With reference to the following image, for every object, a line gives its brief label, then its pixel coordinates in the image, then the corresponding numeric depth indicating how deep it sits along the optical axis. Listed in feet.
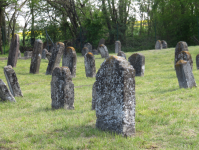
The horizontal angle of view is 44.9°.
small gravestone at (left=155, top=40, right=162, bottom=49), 96.04
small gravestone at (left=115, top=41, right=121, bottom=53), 95.14
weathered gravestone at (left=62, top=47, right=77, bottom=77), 48.52
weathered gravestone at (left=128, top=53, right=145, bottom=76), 45.75
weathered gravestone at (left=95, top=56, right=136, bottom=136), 15.57
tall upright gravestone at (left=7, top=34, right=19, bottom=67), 58.70
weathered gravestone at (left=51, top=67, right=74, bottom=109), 24.00
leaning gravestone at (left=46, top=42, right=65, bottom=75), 52.01
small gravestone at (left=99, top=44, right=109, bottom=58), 79.07
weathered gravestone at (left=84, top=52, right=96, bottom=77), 47.83
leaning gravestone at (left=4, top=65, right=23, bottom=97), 30.50
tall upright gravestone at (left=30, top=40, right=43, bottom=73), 53.62
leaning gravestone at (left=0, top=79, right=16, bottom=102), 27.52
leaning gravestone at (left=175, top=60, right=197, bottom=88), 29.30
